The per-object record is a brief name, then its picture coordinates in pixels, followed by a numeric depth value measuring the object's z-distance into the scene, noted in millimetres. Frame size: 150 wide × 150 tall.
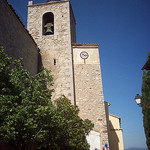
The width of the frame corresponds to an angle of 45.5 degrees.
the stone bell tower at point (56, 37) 10609
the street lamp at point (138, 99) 6688
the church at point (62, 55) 9492
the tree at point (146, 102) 11703
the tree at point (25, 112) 4520
